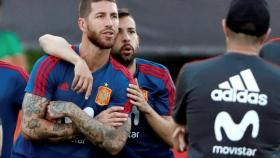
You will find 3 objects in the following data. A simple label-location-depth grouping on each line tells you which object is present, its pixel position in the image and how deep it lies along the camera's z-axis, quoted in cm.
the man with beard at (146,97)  1492
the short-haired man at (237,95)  1159
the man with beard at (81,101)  1390
